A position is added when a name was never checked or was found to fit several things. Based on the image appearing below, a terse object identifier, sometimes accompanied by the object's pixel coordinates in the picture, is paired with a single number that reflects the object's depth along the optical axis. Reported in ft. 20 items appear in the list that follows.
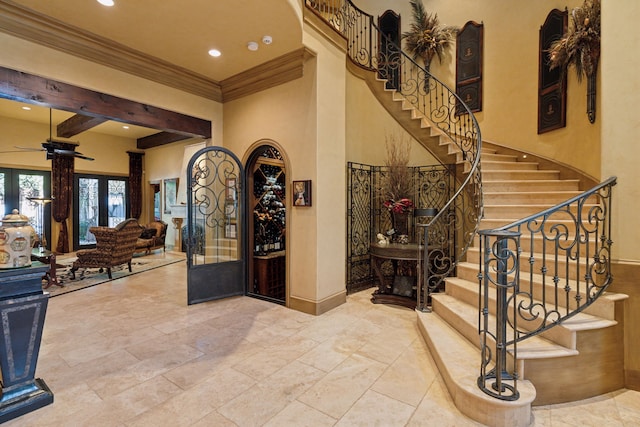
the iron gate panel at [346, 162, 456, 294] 15.55
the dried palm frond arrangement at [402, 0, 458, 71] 21.24
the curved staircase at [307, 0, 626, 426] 6.55
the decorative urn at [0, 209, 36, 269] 6.66
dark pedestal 6.51
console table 13.05
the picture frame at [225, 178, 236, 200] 15.49
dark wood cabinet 15.55
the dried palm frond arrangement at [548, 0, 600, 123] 12.96
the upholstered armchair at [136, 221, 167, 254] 26.35
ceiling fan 19.03
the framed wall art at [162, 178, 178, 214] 30.10
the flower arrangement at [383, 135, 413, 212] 14.57
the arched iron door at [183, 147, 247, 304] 13.85
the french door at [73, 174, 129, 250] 29.43
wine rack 16.01
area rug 16.96
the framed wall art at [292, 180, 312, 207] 12.60
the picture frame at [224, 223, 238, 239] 15.60
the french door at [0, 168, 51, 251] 25.21
